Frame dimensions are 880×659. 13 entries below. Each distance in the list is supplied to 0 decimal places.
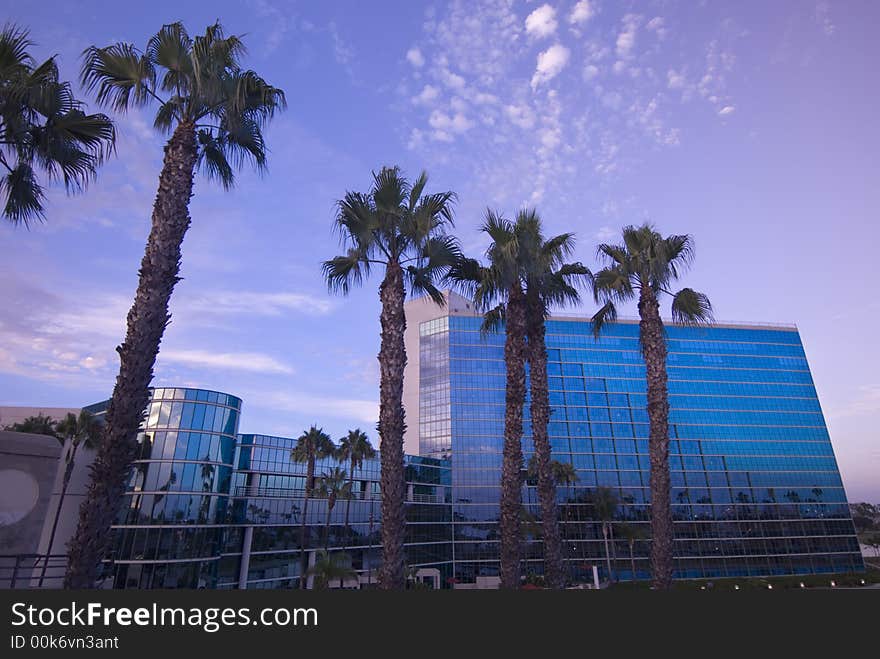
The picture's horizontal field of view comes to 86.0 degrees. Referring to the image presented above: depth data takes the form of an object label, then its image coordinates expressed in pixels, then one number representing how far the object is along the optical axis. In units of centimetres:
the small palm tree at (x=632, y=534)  6304
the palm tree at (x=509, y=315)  1525
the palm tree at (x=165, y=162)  880
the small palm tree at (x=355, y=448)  5075
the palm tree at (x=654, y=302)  1681
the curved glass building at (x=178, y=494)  3397
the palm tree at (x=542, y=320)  1617
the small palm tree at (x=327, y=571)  2970
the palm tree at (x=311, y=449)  4912
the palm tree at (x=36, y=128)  948
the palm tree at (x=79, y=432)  3666
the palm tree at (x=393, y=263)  1260
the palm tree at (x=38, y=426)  4116
